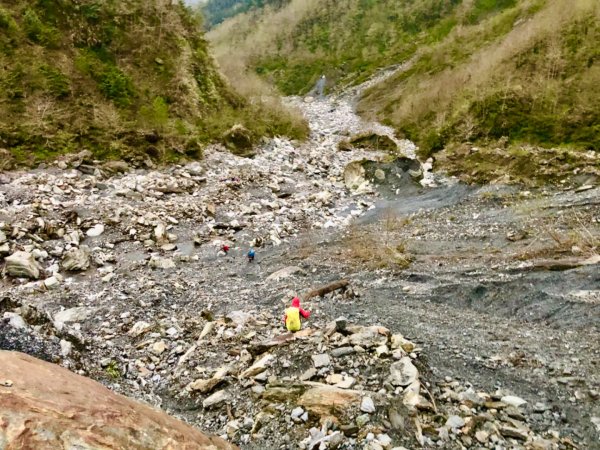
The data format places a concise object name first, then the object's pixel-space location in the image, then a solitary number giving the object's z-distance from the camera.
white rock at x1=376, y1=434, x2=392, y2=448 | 4.06
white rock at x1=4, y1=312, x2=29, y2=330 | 5.59
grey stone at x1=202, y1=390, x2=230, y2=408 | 5.33
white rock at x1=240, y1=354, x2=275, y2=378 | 5.68
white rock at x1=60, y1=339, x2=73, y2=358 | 5.85
